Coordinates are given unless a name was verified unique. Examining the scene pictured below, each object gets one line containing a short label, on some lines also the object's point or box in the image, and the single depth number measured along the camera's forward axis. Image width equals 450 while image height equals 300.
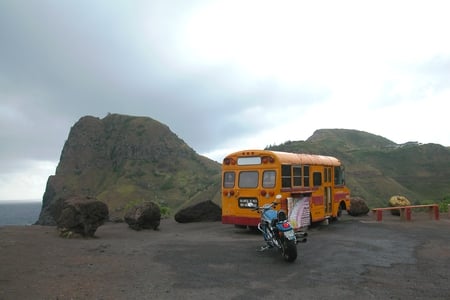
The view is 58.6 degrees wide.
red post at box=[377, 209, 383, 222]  18.78
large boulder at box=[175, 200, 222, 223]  19.19
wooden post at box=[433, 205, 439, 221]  19.78
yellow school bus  13.61
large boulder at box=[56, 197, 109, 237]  12.98
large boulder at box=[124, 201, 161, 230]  15.88
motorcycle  8.88
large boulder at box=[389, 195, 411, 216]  22.42
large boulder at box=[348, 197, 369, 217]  22.19
